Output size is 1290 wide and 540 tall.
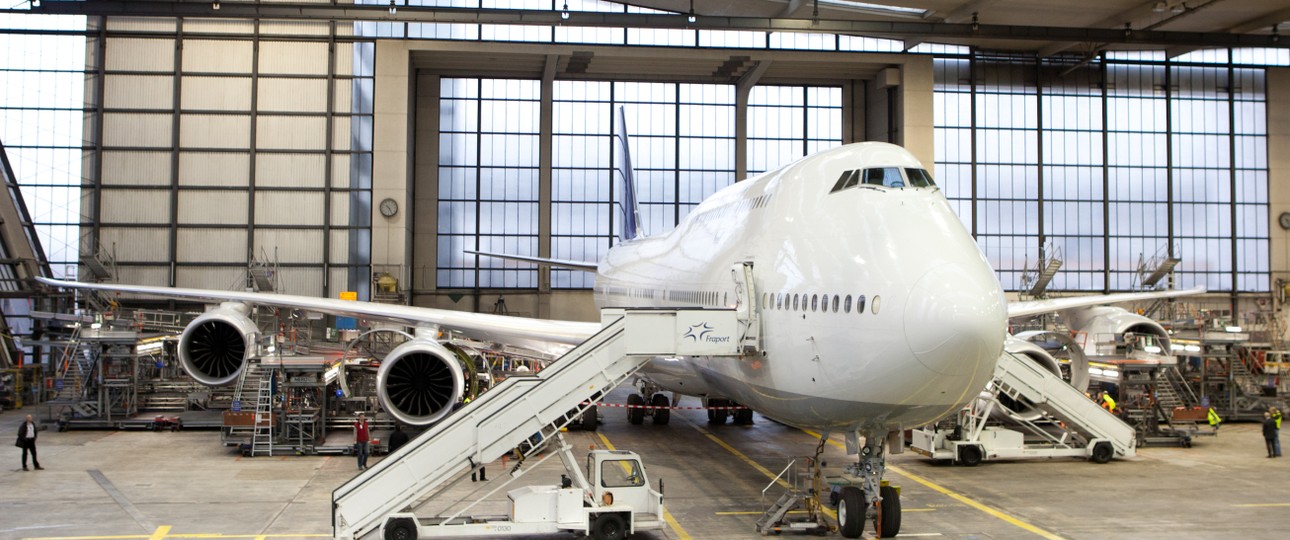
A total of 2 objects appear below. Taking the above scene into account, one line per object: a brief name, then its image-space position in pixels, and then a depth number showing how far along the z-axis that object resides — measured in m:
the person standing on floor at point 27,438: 19.42
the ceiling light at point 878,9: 38.62
